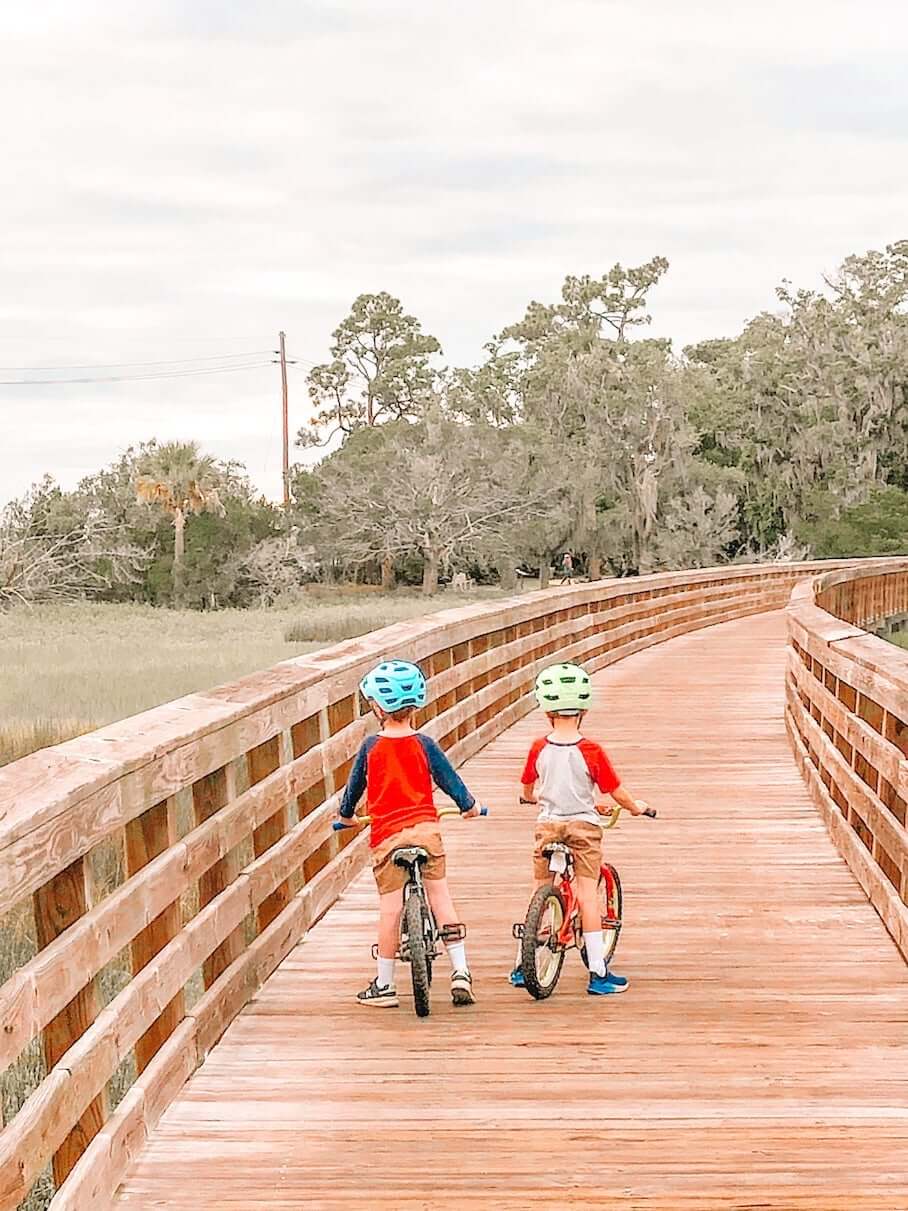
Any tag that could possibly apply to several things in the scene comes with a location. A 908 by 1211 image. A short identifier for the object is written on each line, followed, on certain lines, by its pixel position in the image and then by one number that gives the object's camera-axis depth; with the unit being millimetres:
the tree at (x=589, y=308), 69688
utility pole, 66062
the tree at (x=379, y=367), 82438
